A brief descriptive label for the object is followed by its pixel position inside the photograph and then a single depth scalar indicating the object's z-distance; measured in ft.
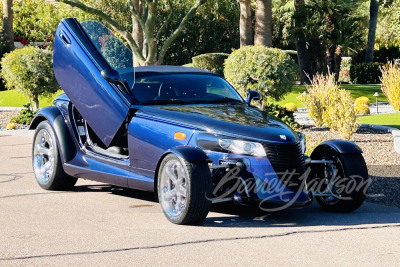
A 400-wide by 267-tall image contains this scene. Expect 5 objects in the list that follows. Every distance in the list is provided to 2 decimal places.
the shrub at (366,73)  129.08
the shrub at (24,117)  70.85
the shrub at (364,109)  73.00
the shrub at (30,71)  77.15
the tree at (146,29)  69.56
